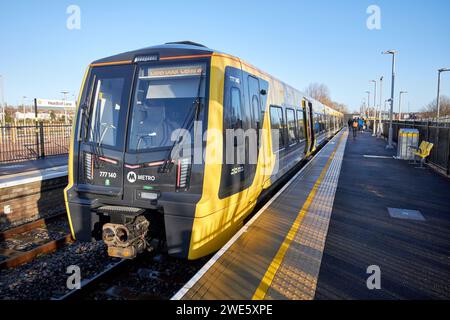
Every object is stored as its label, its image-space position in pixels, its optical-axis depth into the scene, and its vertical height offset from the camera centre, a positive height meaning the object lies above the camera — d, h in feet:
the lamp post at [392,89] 69.51 +9.30
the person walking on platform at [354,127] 93.03 +0.89
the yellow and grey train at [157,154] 13.44 -1.06
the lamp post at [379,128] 115.62 +0.60
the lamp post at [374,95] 140.87 +15.19
